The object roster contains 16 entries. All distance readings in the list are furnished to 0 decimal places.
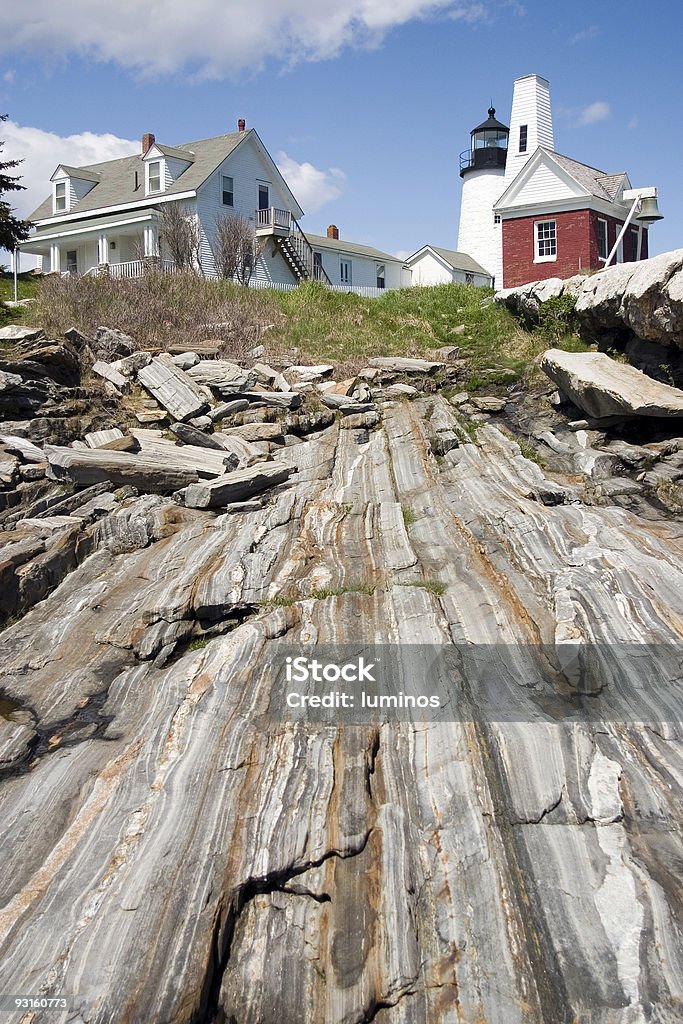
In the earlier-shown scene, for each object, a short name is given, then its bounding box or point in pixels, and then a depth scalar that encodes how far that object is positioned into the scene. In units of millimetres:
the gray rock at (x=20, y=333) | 15688
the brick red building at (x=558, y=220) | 25219
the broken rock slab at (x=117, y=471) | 11078
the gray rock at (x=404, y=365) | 16562
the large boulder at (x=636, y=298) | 12164
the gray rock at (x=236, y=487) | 10523
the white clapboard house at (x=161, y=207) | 32375
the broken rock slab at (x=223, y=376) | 14930
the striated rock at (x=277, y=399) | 14570
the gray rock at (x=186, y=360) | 16031
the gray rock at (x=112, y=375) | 14984
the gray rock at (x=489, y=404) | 14572
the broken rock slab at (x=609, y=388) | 11656
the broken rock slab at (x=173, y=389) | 13938
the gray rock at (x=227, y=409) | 13852
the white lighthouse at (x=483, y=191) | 40281
